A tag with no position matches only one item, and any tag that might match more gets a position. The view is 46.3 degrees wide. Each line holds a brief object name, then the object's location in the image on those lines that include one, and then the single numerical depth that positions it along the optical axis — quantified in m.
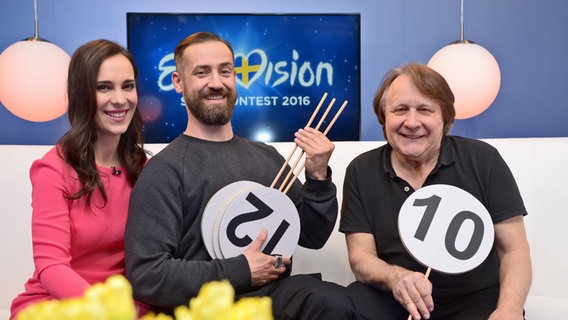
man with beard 1.64
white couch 2.08
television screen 3.86
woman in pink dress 1.56
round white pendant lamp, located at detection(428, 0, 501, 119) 3.35
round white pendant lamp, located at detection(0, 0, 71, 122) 3.20
